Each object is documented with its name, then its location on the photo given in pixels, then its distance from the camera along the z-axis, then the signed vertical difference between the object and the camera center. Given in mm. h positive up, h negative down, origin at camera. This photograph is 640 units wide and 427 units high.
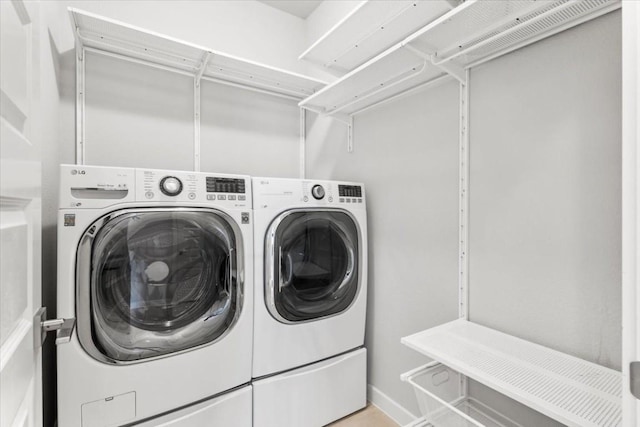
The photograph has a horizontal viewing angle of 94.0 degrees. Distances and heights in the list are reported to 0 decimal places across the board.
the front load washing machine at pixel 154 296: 1167 -365
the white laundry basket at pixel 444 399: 1275 -857
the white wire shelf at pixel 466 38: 1034 +723
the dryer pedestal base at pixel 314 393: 1589 -1028
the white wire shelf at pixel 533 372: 838 -536
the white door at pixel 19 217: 524 -6
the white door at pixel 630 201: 578 +25
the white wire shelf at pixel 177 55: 1549 +980
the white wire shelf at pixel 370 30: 1450 +1033
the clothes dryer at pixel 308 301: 1567 -501
